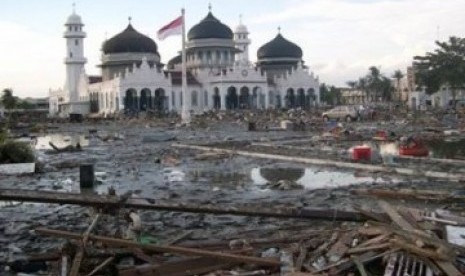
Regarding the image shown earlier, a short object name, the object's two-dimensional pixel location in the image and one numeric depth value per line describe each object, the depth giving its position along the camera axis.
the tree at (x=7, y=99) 87.69
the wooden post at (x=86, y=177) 17.05
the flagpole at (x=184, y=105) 58.24
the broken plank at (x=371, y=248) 7.59
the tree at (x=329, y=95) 126.06
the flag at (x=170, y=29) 52.50
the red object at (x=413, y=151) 22.48
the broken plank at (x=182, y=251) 7.56
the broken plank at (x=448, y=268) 6.72
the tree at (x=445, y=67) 77.27
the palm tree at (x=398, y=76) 135.25
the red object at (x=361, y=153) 21.23
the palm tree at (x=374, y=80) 122.44
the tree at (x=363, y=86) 128.25
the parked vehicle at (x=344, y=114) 55.16
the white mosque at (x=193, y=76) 88.94
